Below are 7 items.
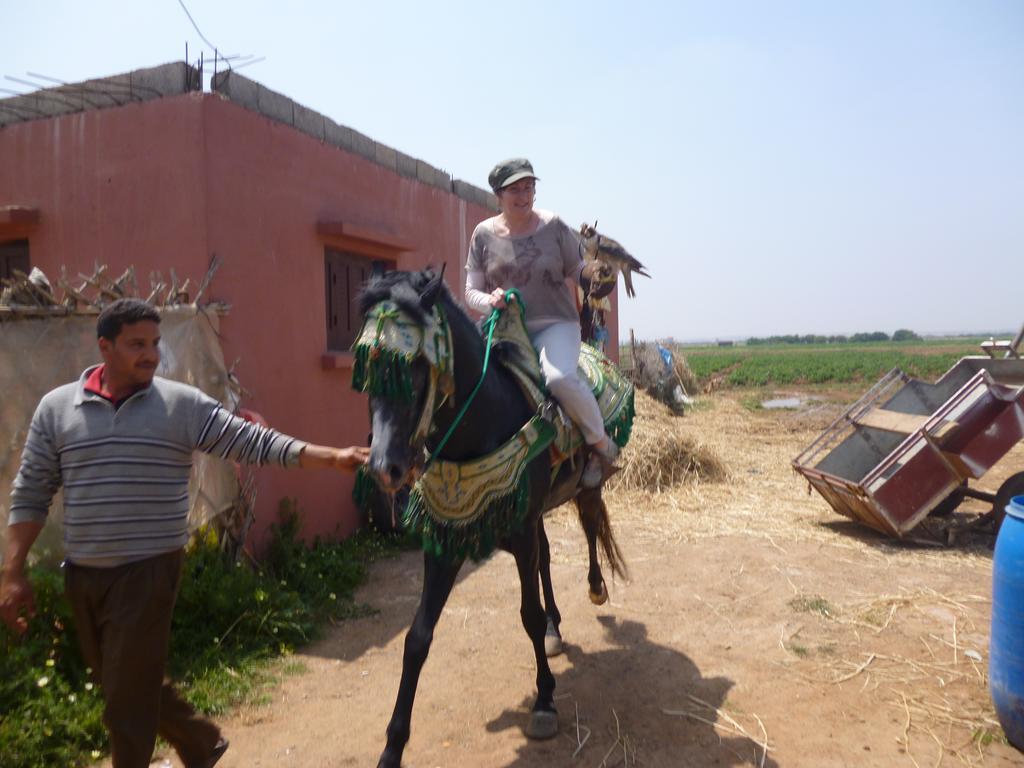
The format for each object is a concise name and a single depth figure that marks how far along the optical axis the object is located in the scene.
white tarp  3.82
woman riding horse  3.44
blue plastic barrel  2.93
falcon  6.06
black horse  2.34
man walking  2.27
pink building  4.92
